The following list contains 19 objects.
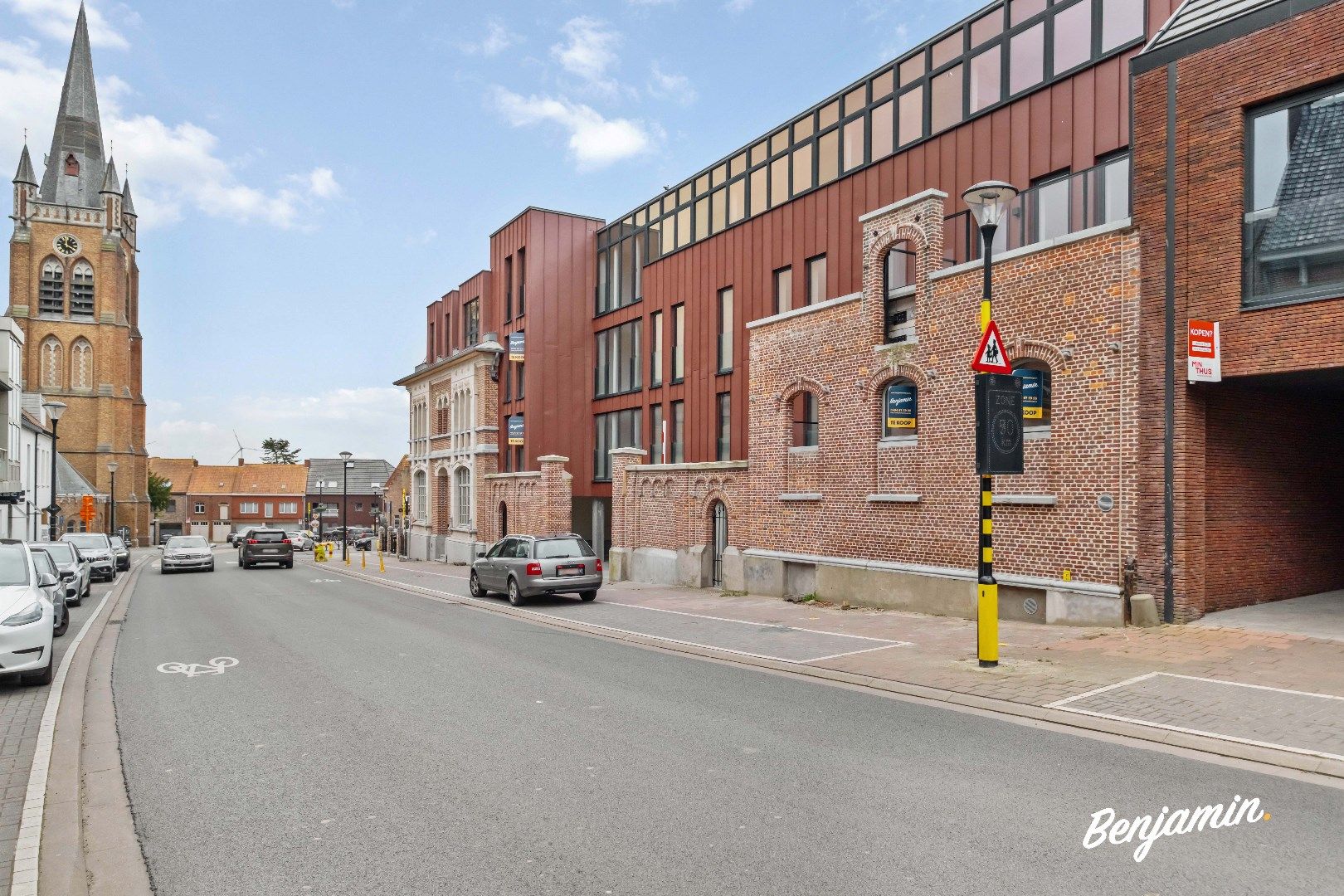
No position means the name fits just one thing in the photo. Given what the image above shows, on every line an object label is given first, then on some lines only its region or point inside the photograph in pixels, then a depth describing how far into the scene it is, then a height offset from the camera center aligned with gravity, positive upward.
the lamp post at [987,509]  9.88 -0.46
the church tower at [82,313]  66.75 +11.79
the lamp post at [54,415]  31.48 +1.87
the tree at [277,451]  134.12 +2.24
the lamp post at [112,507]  60.10 -3.00
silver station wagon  18.95 -2.21
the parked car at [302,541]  69.14 -6.08
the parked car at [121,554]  35.82 -3.71
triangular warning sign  9.98 +1.28
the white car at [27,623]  9.05 -1.66
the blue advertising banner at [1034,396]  13.42 +1.11
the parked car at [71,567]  19.12 -2.30
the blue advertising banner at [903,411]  16.02 +1.03
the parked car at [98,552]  28.09 -2.77
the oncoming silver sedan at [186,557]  33.94 -3.51
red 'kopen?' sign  11.64 +1.51
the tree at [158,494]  93.75 -3.00
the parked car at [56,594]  11.96 -2.06
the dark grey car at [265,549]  36.12 -3.43
